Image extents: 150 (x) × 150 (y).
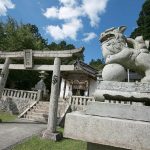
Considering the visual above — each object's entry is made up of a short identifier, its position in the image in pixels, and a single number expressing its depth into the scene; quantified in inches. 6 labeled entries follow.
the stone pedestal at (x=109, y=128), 57.5
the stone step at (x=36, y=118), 387.1
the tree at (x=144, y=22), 613.0
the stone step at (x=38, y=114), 398.9
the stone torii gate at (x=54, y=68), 267.8
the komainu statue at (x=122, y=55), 76.3
